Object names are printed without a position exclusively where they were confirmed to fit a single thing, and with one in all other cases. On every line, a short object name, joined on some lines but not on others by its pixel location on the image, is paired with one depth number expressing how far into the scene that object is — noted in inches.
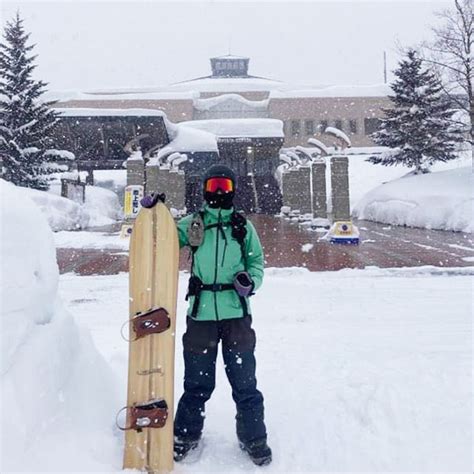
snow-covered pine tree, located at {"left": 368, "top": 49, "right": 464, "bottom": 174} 945.5
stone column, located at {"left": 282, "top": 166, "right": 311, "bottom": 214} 884.0
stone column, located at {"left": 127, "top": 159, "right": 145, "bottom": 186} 617.9
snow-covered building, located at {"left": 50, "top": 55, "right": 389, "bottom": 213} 992.9
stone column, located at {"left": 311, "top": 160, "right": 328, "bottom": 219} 705.6
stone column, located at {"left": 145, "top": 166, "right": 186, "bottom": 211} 702.5
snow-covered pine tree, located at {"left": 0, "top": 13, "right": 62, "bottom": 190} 885.8
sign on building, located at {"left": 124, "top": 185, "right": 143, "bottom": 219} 575.3
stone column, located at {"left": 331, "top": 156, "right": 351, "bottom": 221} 568.1
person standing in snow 97.7
